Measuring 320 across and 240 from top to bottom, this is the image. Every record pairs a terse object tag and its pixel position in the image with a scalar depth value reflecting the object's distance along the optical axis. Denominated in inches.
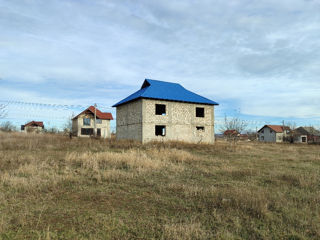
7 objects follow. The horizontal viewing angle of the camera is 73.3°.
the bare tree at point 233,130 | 929.1
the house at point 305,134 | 2271.2
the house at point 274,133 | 2220.0
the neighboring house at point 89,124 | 1620.3
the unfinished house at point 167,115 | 781.3
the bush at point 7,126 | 2187.5
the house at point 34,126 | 2283.5
